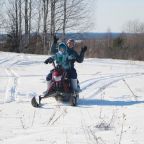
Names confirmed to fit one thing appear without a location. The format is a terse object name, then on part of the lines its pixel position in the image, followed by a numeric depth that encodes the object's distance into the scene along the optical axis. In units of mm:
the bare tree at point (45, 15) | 50549
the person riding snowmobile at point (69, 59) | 14008
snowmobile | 13731
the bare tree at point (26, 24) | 53764
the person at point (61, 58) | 14064
